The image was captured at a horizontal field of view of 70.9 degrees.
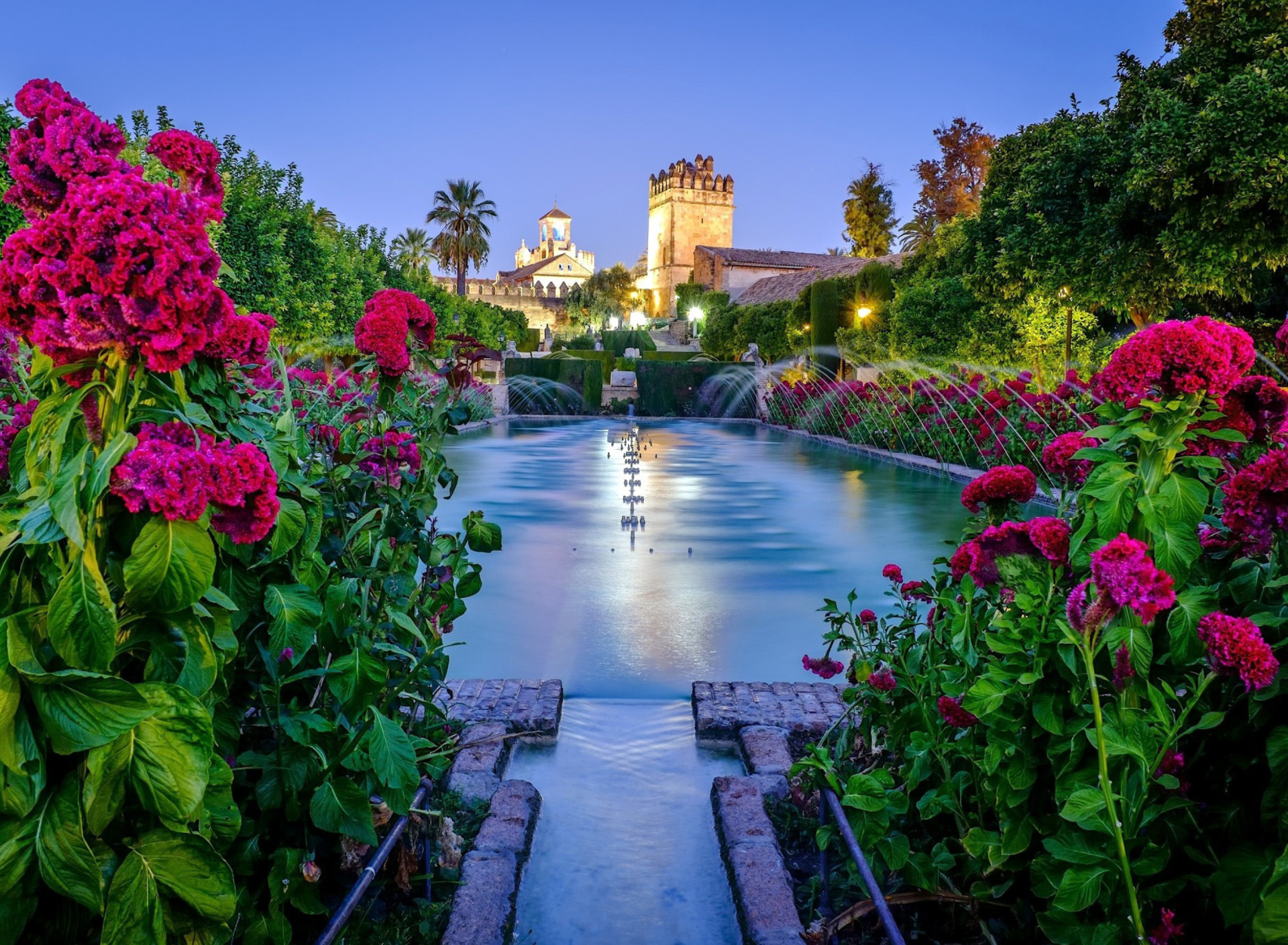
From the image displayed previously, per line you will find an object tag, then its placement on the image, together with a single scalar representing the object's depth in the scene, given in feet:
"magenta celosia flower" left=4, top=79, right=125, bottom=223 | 4.74
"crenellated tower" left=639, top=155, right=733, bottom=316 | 255.50
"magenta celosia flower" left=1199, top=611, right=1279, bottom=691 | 4.89
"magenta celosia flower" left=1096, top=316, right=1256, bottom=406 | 5.66
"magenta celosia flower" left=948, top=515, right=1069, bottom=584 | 6.17
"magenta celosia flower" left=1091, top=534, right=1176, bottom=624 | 4.82
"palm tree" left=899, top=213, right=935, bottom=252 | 136.77
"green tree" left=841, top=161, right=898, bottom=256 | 166.61
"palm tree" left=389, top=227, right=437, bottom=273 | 122.68
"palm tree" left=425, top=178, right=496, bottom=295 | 175.32
